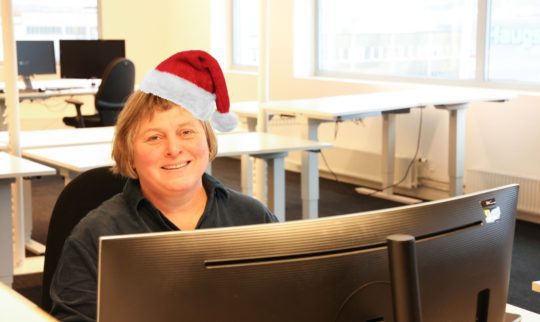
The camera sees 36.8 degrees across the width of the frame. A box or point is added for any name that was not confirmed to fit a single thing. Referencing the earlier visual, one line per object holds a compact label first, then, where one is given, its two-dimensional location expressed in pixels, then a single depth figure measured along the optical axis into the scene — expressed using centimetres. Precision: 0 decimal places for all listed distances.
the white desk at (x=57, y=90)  651
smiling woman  151
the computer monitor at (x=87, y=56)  708
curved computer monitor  93
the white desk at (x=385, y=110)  437
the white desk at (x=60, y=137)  392
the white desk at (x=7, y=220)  324
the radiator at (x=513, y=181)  496
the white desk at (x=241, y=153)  331
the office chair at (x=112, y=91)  618
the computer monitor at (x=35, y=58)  701
